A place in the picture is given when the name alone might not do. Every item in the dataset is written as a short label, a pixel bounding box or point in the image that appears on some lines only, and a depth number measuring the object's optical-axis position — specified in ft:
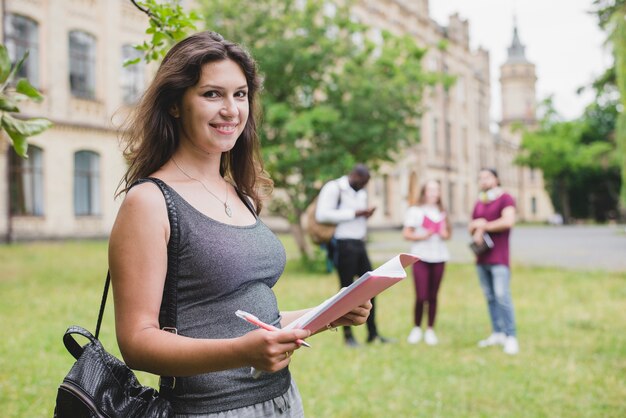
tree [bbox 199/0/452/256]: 50.60
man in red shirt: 24.91
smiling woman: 5.49
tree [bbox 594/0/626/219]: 44.70
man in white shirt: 25.68
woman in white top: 26.53
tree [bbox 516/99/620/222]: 175.63
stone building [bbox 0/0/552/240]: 73.31
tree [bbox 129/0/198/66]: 9.91
